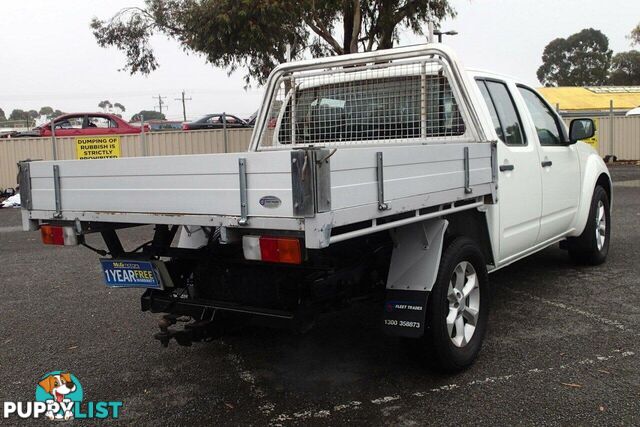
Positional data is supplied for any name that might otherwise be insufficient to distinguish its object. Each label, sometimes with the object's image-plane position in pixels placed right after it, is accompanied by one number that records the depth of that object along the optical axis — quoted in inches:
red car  680.4
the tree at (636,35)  1898.4
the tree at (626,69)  2723.9
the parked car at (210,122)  839.0
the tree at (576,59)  3011.8
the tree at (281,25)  560.7
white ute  111.2
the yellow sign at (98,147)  538.9
